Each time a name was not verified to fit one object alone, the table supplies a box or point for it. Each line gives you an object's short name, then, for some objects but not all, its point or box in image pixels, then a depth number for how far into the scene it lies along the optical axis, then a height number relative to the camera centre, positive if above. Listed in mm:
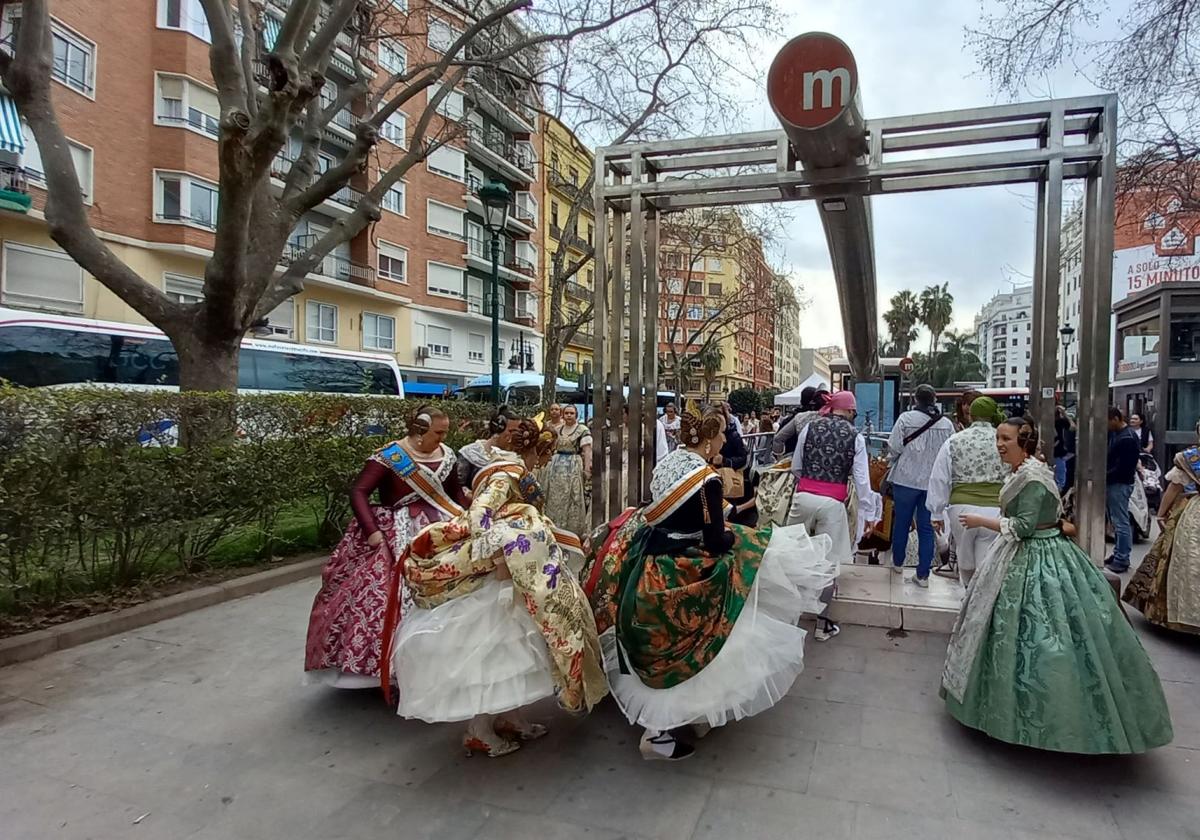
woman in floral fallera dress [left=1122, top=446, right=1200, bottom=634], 4754 -1018
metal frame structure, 4820 +1851
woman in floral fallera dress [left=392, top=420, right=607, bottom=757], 3000 -948
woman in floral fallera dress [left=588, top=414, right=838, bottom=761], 3119 -933
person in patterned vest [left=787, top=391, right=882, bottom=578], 5035 -420
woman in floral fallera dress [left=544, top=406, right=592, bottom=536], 7117 -727
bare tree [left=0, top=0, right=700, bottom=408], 7500 +3039
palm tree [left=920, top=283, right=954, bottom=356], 65938 +10685
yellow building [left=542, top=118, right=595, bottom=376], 40062 +10615
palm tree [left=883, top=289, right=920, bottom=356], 66750 +10014
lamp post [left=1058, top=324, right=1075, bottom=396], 24325 +3376
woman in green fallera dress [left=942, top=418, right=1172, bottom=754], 3002 -1042
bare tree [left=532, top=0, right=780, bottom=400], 11391 +5534
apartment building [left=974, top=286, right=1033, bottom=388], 116812 +16038
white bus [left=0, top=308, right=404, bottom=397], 12352 +1008
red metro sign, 4445 +2235
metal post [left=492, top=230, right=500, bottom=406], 10953 +1585
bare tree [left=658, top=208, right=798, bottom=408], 22859 +6071
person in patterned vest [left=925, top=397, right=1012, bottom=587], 4680 -410
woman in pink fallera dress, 3709 -774
